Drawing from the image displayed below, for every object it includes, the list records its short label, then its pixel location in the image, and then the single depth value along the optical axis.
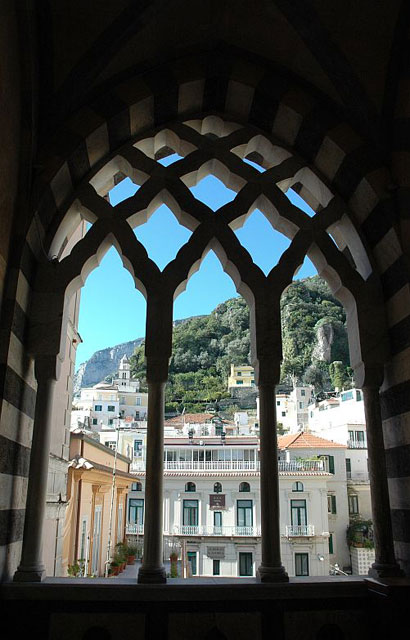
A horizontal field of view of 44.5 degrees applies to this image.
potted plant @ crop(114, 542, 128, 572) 10.52
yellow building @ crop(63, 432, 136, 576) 9.12
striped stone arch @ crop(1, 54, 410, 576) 3.93
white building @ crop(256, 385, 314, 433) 41.69
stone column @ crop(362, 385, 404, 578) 3.81
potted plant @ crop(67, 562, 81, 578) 7.36
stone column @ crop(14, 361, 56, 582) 3.65
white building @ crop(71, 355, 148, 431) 43.66
